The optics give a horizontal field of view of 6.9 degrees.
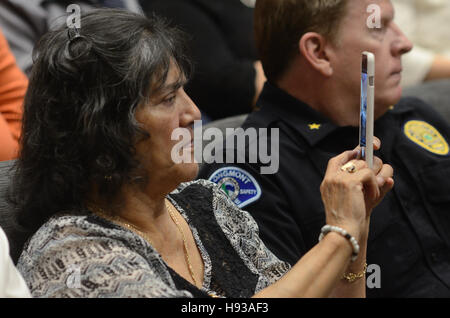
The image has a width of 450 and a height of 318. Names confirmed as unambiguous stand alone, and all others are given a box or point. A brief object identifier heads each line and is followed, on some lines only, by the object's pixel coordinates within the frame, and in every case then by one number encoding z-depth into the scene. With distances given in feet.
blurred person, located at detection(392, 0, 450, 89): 23.67
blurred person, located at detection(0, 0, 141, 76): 21.94
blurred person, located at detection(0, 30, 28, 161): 21.04
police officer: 20.66
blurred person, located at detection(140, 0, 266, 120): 22.46
